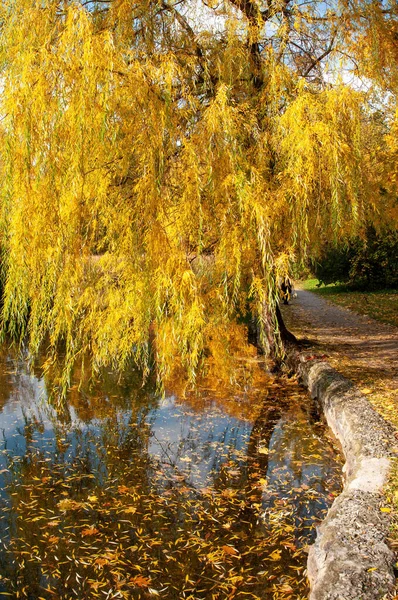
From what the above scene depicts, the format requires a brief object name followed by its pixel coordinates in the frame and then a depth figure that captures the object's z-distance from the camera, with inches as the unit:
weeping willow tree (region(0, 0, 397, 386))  167.6
